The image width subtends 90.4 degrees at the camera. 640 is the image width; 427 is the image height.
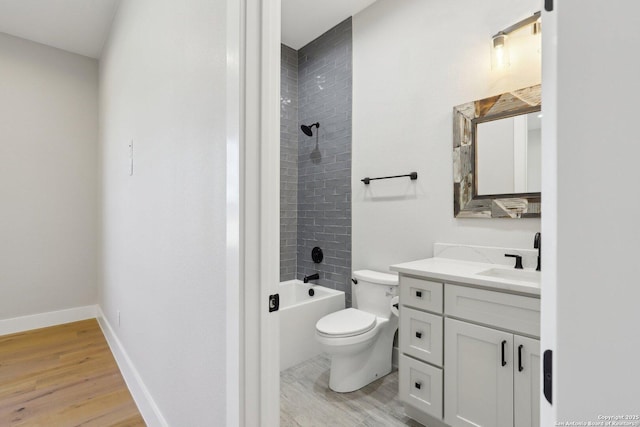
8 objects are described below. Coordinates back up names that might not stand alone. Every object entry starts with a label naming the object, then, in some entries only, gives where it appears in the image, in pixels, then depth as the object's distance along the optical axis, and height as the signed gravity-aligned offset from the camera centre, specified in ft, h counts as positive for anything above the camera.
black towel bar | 7.55 +0.81
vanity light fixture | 5.99 +3.12
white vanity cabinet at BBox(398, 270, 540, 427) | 4.45 -2.27
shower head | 10.15 +2.60
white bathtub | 7.93 -2.98
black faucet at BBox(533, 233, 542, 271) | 5.41 -0.59
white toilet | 6.61 -2.68
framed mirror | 5.82 +1.05
